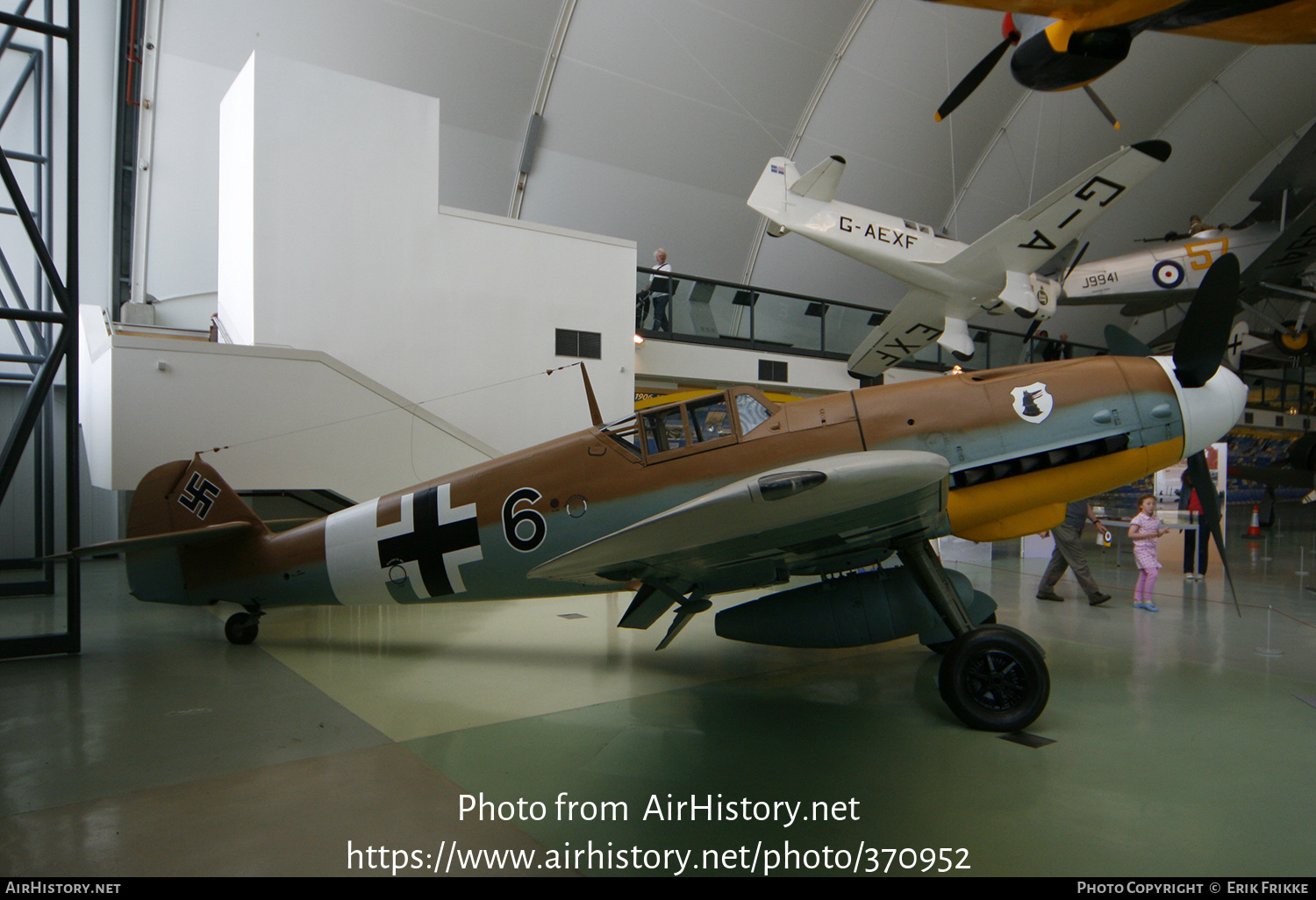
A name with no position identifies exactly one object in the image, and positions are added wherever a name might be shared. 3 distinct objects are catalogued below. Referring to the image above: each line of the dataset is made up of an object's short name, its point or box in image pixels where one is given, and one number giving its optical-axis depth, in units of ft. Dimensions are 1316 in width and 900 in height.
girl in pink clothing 25.49
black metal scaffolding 17.17
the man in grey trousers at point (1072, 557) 24.68
